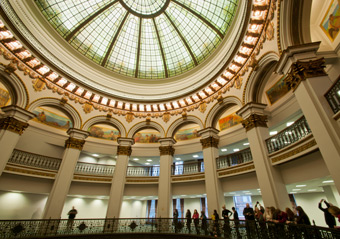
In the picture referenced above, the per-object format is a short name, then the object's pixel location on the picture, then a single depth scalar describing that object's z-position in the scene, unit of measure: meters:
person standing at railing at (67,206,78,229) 10.16
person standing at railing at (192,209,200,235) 9.03
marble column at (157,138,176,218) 12.45
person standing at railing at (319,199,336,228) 4.51
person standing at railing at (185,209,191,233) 9.36
